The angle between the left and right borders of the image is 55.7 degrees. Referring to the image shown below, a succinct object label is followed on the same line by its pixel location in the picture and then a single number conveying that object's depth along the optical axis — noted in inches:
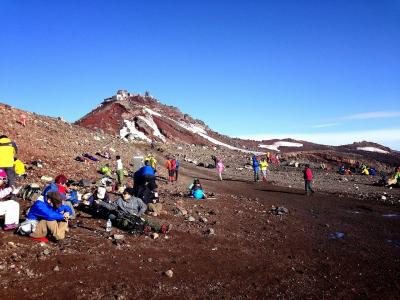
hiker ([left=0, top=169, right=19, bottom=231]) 404.2
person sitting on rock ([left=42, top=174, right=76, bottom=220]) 459.0
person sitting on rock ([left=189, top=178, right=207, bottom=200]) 770.8
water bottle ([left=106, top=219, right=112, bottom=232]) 450.3
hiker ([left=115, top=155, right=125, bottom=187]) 824.9
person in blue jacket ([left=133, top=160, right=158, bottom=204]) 575.2
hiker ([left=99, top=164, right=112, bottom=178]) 952.3
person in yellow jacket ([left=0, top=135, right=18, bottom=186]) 510.0
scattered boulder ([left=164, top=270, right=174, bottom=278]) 340.8
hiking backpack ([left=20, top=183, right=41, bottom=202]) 545.6
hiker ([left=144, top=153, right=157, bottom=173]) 1049.8
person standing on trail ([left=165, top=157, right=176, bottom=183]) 1043.9
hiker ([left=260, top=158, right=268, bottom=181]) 1210.0
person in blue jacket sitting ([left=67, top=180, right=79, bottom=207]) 538.1
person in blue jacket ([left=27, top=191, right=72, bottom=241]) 391.2
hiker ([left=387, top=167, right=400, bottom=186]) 1129.1
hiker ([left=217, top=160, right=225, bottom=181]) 1211.4
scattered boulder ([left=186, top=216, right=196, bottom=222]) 560.7
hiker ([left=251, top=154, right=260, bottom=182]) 1181.1
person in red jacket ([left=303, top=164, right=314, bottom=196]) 914.7
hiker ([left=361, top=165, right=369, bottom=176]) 1522.6
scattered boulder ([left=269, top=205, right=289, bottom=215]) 664.6
